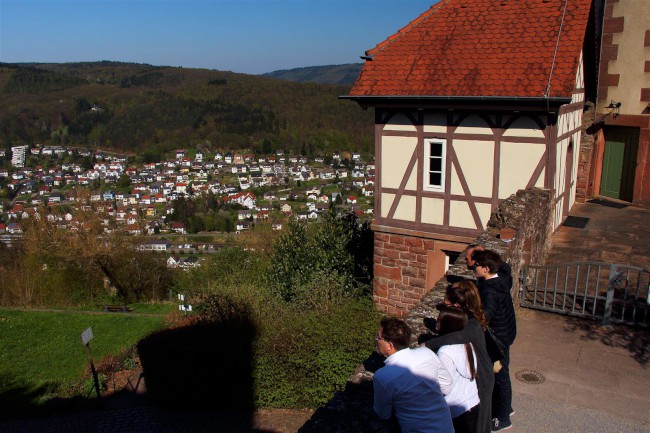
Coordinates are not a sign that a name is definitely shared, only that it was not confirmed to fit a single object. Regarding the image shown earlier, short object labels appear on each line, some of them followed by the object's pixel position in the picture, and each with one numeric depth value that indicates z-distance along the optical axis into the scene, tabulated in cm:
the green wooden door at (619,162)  1410
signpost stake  1355
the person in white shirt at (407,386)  331
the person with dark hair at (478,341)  394
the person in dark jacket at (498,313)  466
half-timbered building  1012
